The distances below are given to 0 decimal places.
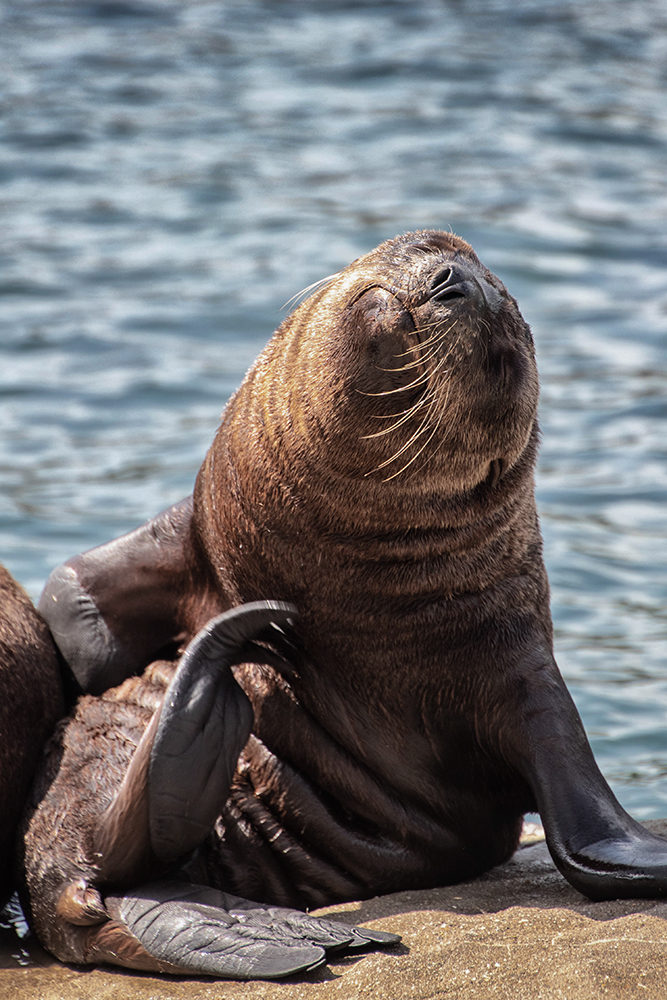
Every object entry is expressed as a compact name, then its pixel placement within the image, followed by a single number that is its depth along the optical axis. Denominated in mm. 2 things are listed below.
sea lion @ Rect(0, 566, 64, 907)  10242
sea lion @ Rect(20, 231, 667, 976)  9781
